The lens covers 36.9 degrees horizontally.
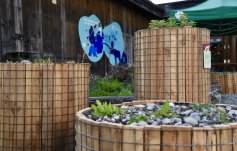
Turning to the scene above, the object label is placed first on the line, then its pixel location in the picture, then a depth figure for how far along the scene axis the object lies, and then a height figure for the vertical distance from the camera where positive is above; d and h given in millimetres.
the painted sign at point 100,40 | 10788 +845
